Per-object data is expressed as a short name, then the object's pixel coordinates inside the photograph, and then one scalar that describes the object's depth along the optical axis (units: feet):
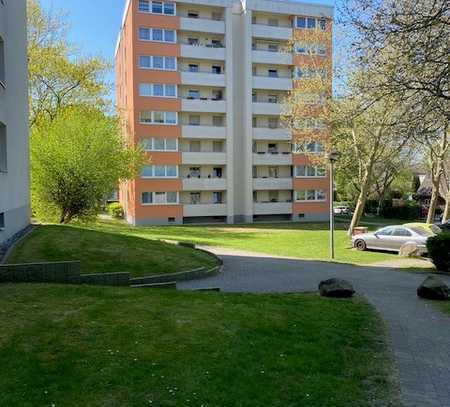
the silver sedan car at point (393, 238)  75.77
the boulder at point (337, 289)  37.50
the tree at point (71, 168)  85.20
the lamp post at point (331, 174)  72.79
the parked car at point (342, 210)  209.85
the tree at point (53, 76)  124.26
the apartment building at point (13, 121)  48.68
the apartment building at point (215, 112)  149.18
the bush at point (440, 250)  57.72
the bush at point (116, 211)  181.06
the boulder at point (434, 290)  37.68
